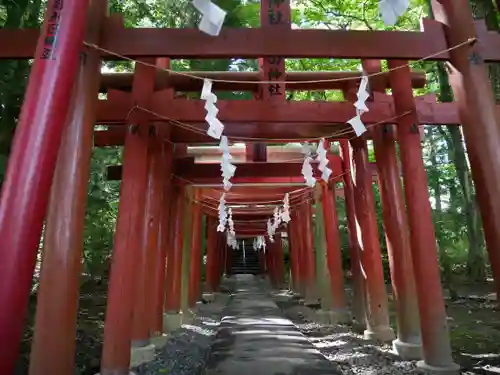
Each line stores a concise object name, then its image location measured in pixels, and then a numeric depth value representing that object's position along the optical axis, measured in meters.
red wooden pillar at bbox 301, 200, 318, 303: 15.54
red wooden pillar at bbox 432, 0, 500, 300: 4.04
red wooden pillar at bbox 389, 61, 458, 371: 5.48
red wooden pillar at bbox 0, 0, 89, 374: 2.38
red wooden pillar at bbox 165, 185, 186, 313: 10.30
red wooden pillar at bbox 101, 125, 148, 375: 5.36
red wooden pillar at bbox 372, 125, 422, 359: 6.87
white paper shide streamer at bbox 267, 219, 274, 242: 17.98
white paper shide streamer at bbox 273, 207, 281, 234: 15.73
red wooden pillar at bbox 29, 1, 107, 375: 3.60
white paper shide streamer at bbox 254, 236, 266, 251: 24.56
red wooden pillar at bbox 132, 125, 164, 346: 7.06
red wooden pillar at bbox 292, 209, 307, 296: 16.71
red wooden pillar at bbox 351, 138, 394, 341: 8.45
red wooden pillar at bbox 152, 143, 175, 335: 8.13
